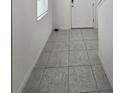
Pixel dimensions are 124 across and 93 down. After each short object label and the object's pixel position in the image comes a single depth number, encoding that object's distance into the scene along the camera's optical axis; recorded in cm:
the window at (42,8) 311
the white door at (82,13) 542
